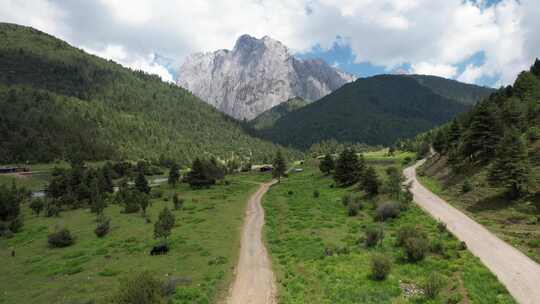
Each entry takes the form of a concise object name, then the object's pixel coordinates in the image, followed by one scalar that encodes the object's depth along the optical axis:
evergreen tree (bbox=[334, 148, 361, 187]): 75.31
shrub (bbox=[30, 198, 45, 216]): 73.94
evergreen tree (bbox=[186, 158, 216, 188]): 105.00
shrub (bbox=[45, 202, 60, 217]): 70.28
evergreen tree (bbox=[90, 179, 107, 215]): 60.91
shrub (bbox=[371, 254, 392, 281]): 21.19
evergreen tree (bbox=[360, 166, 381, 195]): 55.75
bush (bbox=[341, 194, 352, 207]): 54.07
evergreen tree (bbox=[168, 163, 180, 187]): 110.81
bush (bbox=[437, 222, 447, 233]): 30.77
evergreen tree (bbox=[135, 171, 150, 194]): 92.50
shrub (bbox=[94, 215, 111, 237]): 46.12
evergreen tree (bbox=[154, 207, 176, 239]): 36.31
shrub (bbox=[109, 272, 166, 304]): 16.77
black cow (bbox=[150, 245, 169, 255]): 33.81
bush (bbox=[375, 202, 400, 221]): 40.50
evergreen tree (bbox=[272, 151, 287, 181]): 113.44
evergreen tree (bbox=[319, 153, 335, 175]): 103.69
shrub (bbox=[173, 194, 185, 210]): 65.88
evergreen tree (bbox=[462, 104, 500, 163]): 49.72
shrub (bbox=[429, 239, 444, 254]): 25.33
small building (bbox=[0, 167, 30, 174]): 135.80
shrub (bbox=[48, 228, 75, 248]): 42.56
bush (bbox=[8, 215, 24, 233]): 56.78
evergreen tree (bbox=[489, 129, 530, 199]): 33.91
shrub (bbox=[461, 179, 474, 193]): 44.16
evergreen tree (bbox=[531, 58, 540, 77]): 89.11
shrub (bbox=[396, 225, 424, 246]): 27.30
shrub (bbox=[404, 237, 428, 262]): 24.14
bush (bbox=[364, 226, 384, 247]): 29.30
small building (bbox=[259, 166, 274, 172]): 163.88
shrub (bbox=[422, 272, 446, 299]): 17.80
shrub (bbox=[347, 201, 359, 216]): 46.12
